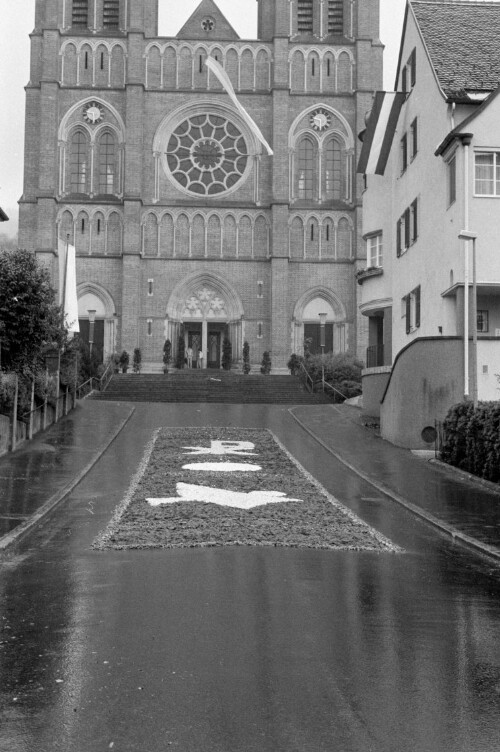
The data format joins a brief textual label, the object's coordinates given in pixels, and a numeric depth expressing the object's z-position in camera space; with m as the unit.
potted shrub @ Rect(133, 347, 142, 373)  52.22
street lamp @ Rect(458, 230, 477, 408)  20.22
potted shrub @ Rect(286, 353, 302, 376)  48.94
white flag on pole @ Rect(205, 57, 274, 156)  54.42
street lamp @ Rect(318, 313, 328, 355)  55.86
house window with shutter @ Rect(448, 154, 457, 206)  24.32
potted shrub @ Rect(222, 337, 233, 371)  54.75
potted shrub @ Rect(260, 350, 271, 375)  53.22
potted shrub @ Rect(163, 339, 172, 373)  53.00
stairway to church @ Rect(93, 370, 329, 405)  39.84
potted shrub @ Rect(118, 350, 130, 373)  50.78
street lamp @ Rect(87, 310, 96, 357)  54.35
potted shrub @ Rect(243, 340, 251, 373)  54.50
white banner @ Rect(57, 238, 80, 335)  33.06
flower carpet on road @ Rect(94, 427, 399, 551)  11.83
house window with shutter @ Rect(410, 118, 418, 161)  28.88
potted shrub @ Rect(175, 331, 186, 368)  54.81
